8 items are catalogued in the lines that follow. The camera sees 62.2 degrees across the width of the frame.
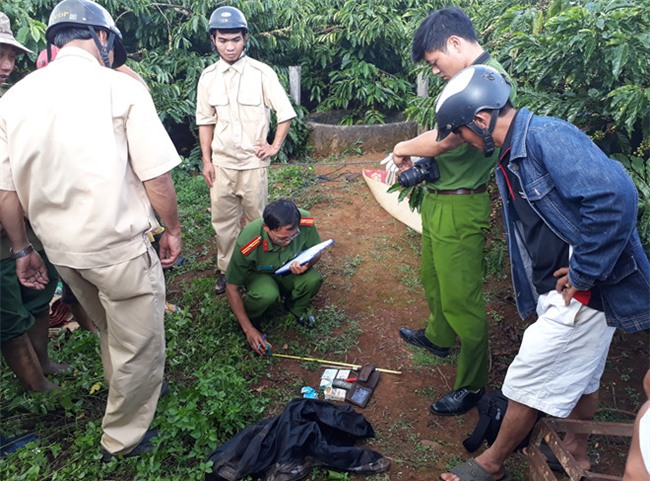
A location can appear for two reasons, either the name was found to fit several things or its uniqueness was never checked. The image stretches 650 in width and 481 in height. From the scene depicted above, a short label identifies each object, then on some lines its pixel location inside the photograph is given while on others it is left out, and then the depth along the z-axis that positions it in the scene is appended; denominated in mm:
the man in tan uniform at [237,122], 4301
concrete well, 7883
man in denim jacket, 2004
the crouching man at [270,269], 3451
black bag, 2793
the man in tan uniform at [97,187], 2240
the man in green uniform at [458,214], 2779
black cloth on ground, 2602
